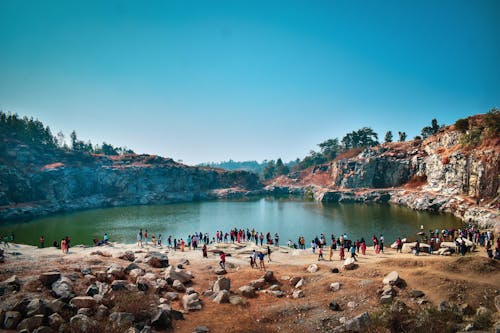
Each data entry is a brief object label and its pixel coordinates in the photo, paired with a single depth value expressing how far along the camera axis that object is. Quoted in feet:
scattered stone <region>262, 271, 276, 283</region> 70.54
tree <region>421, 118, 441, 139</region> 378.47
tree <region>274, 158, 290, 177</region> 581.12
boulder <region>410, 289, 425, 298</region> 55.62
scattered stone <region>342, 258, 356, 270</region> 73.85
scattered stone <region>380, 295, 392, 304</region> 54.39
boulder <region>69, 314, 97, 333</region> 39.96
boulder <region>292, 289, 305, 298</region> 62.13
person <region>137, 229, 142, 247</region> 125.96
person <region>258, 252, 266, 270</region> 80.43
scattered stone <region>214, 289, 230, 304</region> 59.31
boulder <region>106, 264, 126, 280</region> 65.12
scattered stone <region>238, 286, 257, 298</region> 62.95
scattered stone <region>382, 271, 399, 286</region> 59.47
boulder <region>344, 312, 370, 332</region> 45.48
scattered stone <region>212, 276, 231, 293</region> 64.95
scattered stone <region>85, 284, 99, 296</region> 53.88
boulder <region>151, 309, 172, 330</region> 47.03
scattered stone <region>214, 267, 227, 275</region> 79.92
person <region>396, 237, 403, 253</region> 100.00
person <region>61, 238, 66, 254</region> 102.94
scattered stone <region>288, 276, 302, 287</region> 69.31
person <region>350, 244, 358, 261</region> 82.92
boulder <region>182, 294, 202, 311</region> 56.13
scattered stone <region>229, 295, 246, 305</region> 58.85
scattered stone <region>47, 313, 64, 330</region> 42.42
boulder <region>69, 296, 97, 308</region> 48.49
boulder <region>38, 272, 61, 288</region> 54.19
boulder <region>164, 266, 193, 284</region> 70.00
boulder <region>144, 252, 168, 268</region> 82.17
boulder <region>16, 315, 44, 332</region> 40.81
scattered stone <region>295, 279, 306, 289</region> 67.15
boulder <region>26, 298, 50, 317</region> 43.32
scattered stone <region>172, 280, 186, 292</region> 66.67
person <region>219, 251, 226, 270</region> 83.97
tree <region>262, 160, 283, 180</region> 606.14
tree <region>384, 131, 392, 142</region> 423.72
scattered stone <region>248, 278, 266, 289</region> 67.69
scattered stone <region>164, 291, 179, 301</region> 61.21
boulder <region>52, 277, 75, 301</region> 50.80
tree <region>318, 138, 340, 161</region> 572.51
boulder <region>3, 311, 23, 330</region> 41.19
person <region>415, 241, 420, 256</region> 89.76
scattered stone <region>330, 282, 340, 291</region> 62.28
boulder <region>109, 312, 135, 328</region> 44.01
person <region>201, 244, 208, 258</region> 100.43
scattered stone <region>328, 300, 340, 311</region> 54.54
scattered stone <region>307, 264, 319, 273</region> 76.05
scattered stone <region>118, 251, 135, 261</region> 88.03
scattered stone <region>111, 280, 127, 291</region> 56.79
